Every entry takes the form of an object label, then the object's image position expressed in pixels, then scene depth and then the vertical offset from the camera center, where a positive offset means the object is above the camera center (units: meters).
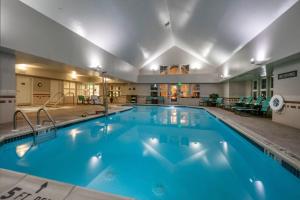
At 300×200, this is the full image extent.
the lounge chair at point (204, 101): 9.97 -0.19
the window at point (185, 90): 11.08 +0.75
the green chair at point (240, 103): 6.32 -0.20
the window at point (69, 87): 9.94 +0.85
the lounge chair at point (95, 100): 8.11 -0.15
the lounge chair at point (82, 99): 9.65 -0.12
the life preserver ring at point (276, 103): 3.74 -0.10
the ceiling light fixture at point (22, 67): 6.67 +1.61
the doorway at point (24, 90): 7.49 +0.42
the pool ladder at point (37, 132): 2.57 -0.78
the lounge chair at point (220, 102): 8.60 -0.22
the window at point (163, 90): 11.47 +0.75
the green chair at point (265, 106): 4.75 -0.26
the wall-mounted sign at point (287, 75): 3.39 +0.71
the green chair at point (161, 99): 11.32 -0.11
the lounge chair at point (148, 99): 11.39 -0.12
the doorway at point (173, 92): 11.31 +0.57
